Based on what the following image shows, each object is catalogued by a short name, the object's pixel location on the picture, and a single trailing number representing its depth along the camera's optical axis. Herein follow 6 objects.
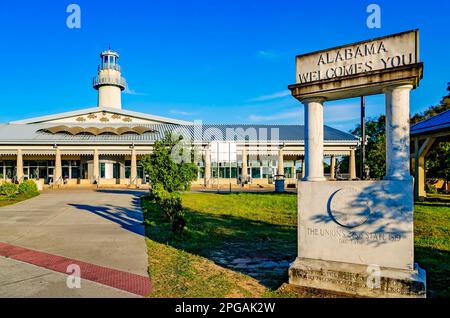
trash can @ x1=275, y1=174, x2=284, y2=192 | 24.42
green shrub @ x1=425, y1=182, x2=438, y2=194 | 27.00
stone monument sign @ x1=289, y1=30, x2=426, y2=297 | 4.59
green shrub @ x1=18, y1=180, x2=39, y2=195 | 21.35
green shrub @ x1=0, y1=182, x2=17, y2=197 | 19.70
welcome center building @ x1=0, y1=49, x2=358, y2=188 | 31.53
